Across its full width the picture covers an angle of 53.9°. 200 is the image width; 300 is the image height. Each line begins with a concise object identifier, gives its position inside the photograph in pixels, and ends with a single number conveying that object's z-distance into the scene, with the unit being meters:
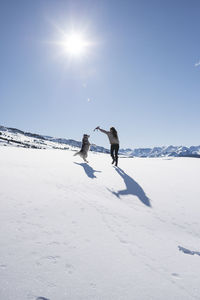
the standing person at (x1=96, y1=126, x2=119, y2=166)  12.43
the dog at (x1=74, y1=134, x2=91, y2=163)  13.29
